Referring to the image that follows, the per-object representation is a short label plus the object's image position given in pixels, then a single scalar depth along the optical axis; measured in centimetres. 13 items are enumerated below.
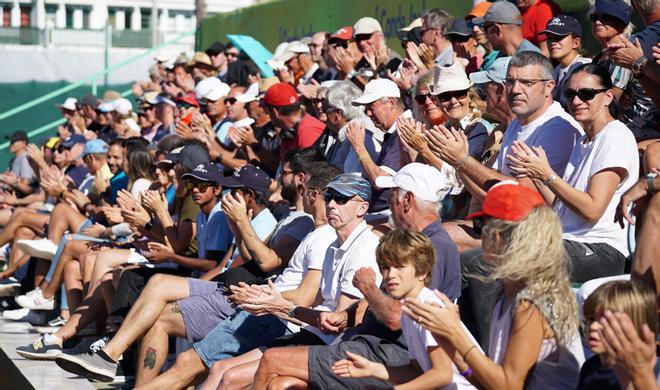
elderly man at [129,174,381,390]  1160
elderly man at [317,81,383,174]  1586
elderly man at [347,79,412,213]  1441
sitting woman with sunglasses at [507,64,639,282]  1046
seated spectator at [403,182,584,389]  820
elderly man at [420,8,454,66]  1770
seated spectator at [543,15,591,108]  1382
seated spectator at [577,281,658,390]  742
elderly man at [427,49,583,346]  1140
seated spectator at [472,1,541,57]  1493
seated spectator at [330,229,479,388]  912
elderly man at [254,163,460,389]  1030
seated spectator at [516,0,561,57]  1585
